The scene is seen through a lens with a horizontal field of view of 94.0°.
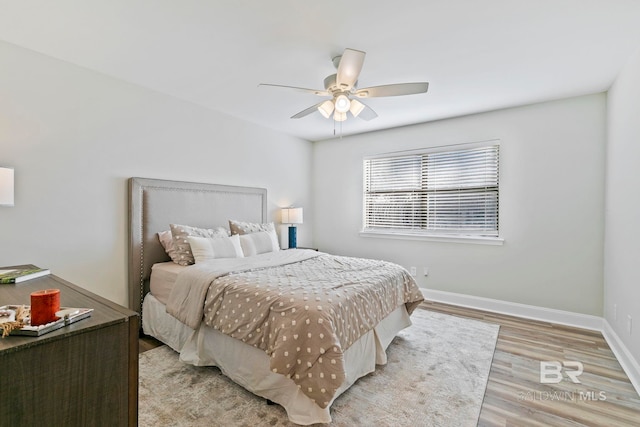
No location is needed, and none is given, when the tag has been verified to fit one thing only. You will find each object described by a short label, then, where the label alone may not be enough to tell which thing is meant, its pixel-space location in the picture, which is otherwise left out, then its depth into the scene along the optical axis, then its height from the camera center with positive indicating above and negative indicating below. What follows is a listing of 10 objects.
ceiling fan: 2.08 +0.98
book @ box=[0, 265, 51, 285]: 1.67 -0.39
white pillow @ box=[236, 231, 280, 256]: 3.37 -0.38
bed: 1.72 -0.71
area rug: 1.82 -1.26
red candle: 1.02 -0.34
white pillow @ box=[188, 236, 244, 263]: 2.91 -0.38
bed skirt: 1.79 -1.10
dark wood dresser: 0.90 -0.55
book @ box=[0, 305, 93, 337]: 0.96 -0.39
